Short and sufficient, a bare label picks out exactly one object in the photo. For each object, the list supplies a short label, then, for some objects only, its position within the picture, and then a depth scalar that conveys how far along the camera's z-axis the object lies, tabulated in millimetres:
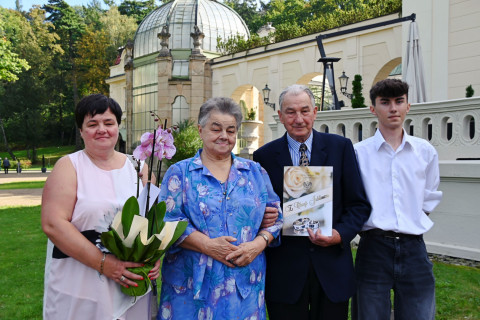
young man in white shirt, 2963
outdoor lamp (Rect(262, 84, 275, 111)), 19047
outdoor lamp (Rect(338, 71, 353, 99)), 15443
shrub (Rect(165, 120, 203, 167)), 20031
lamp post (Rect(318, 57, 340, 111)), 11055
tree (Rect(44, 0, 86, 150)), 53875
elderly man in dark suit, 2879
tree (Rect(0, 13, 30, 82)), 20812
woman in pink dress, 2557
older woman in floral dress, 2643
